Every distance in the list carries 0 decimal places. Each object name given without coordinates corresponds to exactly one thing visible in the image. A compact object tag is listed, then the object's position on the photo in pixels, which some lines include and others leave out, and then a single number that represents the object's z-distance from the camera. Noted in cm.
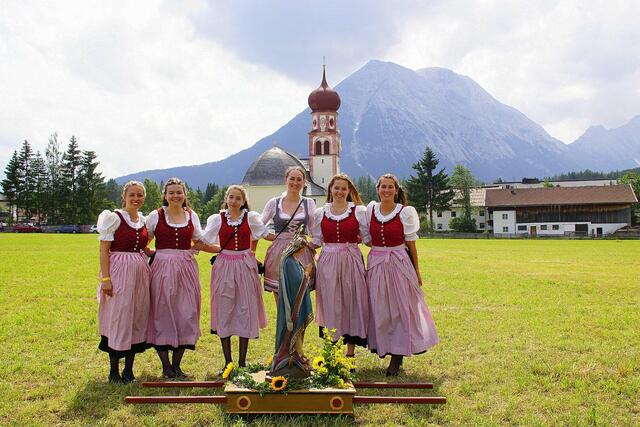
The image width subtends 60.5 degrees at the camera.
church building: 7312
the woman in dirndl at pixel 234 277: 652
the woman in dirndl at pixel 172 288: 643
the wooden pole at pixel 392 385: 577
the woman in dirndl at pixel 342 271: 674
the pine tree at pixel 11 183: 7288
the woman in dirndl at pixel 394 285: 662
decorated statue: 516
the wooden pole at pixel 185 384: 581
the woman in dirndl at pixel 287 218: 679
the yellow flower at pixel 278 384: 496
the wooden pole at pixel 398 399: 530
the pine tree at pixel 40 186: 7169
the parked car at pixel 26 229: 6091
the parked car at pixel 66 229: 6372
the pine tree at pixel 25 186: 7238
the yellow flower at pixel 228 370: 541
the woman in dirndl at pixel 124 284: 615
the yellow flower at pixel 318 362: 524
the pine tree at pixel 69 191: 7081
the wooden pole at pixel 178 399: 522
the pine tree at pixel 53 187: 7125
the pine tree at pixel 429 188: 7200
